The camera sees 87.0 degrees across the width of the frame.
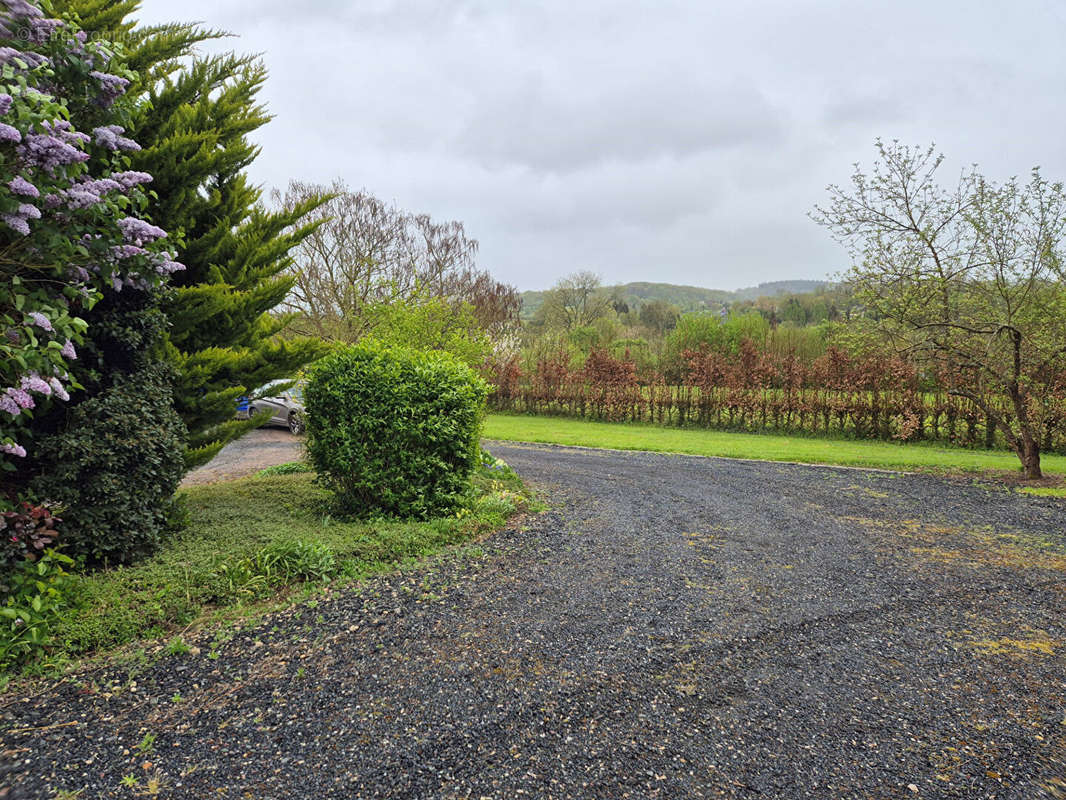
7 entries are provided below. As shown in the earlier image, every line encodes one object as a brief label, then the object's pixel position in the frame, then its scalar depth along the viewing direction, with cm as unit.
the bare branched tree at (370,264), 1920
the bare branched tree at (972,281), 869
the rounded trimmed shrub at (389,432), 518
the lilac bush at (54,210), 279
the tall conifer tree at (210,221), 479
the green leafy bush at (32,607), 281
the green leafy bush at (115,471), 361
